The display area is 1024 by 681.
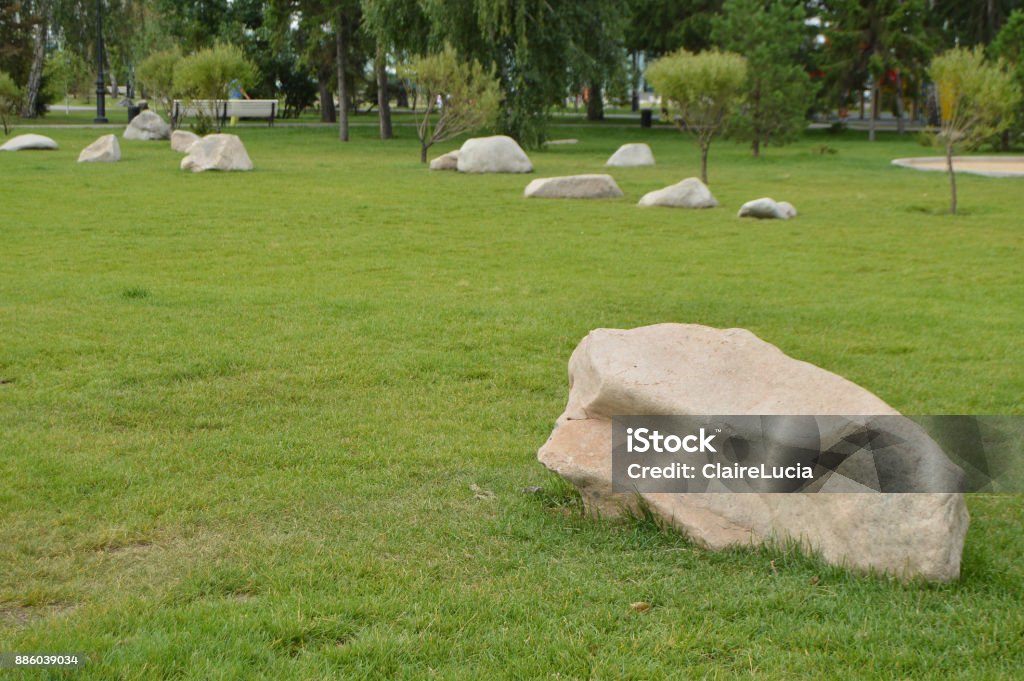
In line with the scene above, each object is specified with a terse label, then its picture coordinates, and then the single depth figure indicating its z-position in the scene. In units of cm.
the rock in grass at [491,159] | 2305
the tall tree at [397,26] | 2780
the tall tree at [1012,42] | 2850
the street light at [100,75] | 3438
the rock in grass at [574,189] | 1833
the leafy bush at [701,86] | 2019
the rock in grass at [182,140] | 2734
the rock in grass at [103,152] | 2325
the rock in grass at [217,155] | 2166
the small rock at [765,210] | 1603
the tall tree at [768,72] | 2803
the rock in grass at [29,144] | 2549
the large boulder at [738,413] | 394
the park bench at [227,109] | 3209
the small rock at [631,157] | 2533
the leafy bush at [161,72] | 3516
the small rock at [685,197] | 1723
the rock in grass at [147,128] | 3241
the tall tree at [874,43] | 3522
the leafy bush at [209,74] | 3134
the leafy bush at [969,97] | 1551
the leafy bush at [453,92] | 2392
